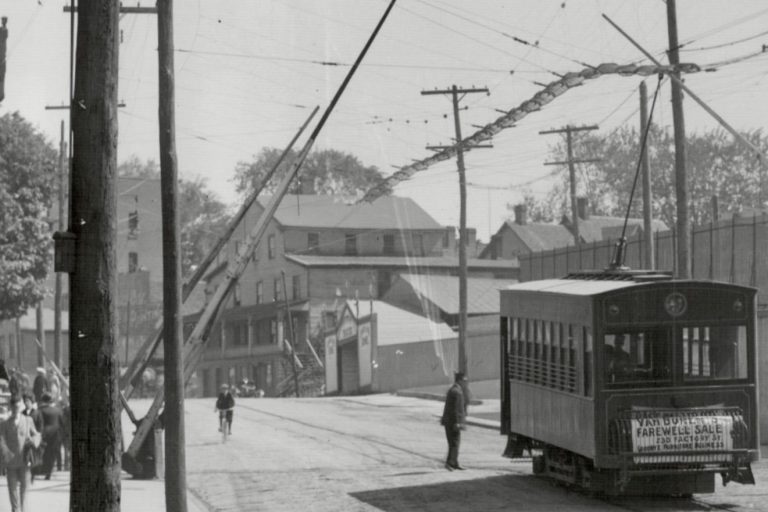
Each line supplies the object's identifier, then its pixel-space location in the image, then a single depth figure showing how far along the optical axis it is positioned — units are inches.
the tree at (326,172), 4471.0
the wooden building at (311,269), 3110.2
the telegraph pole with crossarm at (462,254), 1710.1
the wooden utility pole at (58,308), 1939.3
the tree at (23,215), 1868.8
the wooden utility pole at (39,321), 2209.5
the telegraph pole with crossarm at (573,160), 1953.0
